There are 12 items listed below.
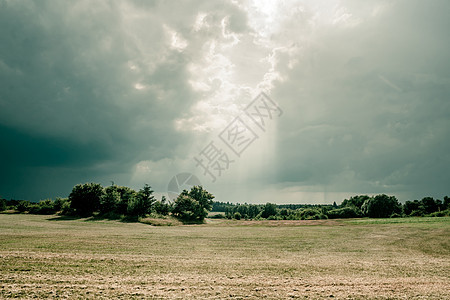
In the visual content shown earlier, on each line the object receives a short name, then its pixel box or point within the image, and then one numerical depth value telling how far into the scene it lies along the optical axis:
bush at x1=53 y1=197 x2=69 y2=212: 67.96
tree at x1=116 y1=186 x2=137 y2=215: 63.49
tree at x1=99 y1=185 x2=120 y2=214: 63.62
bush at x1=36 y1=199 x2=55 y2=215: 66.12
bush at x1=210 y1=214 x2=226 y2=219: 111.36
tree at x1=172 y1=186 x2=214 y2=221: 69.56
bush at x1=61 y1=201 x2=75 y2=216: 63.31
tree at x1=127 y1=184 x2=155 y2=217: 62.06
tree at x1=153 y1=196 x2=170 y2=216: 69.25
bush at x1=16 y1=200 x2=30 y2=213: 68.38
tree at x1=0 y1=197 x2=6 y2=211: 69.36
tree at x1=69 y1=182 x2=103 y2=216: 62.41
